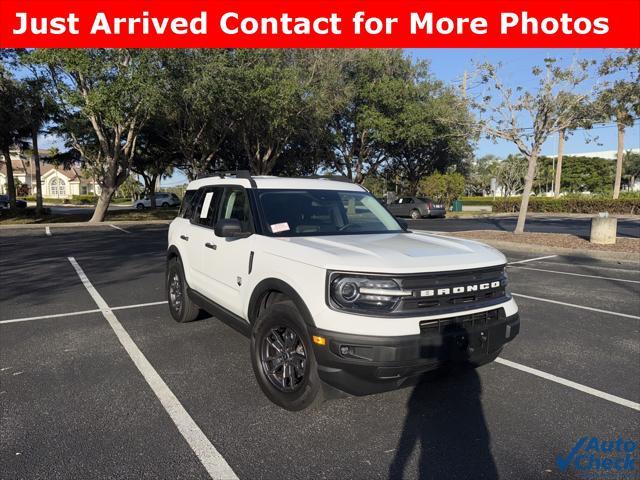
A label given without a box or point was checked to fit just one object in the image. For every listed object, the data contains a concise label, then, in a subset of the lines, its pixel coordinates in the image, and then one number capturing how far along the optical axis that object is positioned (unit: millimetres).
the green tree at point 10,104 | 21688
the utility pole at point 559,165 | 40188
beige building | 94338
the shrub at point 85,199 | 69062
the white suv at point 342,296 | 2947
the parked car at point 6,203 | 40031
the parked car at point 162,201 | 46531
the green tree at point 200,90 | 20000
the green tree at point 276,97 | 21723
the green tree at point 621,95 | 13414
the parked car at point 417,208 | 30078
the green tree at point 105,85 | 18500
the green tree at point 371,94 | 31891
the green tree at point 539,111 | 14008
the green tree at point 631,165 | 92250
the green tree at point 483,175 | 79812
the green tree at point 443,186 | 34906
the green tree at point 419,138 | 32188
